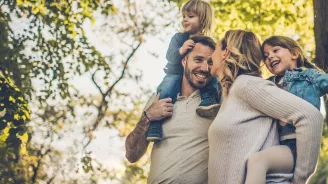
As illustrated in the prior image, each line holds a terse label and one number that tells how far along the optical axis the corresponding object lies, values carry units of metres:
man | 4.68
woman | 3.98
